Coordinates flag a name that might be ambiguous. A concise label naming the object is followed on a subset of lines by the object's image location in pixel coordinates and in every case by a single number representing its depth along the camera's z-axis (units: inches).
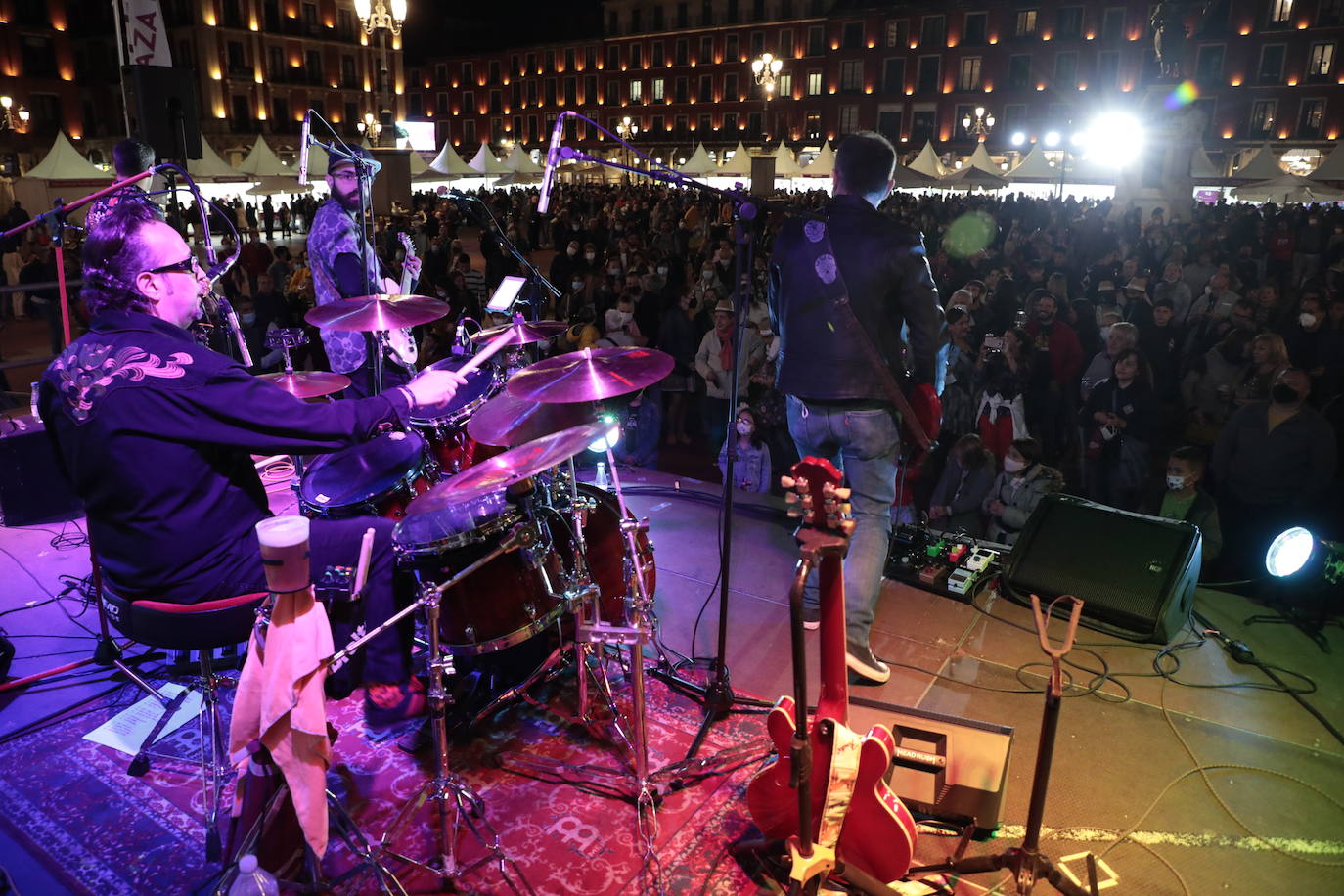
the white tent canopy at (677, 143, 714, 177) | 936.9
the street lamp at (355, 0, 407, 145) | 399.8
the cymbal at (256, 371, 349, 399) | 157.1
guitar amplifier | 105.4
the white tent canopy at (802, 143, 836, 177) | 838.5
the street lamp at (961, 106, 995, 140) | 1749.8
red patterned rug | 101.7
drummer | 90.9
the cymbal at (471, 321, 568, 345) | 171.3
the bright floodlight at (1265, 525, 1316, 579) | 157.1
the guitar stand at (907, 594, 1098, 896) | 85.2
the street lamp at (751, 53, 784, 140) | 875.4
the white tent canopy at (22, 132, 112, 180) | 596.4
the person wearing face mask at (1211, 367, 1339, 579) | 189.0
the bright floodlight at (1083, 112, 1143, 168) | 727.7
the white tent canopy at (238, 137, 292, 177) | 658.2
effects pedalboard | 169.3
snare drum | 130.5
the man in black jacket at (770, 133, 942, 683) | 129.0
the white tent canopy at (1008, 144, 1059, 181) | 816.3
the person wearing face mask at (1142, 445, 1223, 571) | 181.9
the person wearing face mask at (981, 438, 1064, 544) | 198.2
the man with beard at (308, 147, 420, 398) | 193.9
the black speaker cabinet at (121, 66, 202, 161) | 233.5
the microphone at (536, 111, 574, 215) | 102.1
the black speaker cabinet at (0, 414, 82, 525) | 189.5
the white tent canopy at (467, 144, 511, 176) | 883.3
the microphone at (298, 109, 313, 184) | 158.4
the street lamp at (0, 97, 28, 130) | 1020.3
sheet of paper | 126.7
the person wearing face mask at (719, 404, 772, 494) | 235.8
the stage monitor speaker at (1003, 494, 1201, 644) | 150.0
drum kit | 99.7
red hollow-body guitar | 88.4
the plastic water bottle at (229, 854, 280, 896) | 86.3
